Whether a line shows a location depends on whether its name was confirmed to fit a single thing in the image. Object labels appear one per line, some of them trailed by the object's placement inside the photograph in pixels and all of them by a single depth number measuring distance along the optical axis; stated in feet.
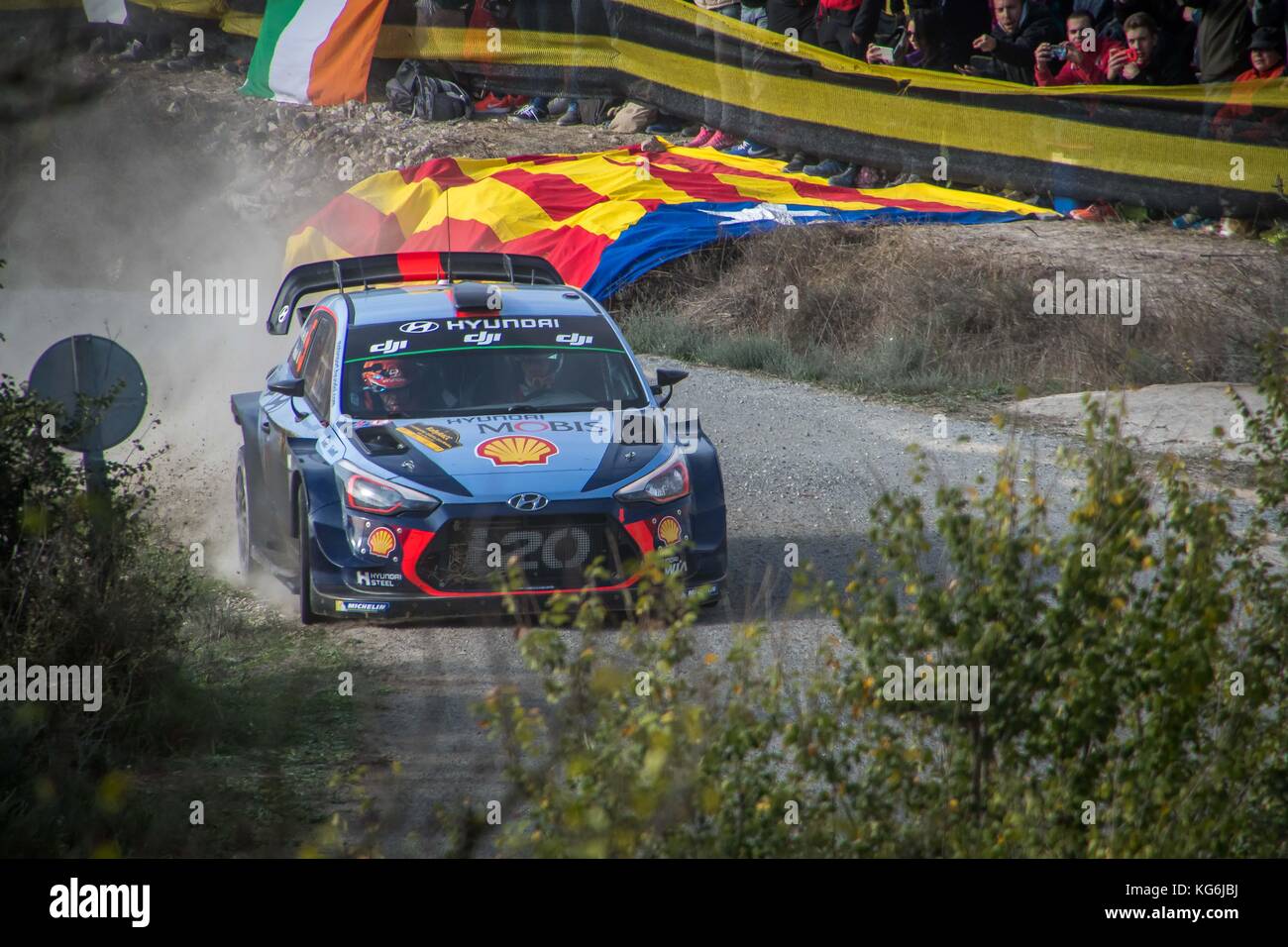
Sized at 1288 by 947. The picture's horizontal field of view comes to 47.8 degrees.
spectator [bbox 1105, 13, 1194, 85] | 54.34
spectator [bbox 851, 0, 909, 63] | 62.34
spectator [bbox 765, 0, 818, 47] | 65.10
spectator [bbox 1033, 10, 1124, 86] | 55.83
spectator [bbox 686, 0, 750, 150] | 68.80
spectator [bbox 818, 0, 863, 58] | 63.00
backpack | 81.66
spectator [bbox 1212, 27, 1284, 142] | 50.75
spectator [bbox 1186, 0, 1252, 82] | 52.11
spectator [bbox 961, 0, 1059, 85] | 57.88
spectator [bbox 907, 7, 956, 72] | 60.29
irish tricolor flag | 81.35
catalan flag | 55.47
